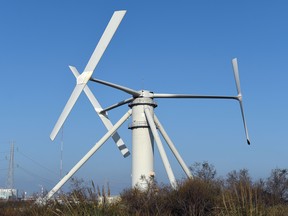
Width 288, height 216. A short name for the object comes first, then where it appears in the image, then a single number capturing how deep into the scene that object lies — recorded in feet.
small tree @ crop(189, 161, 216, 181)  199.86
